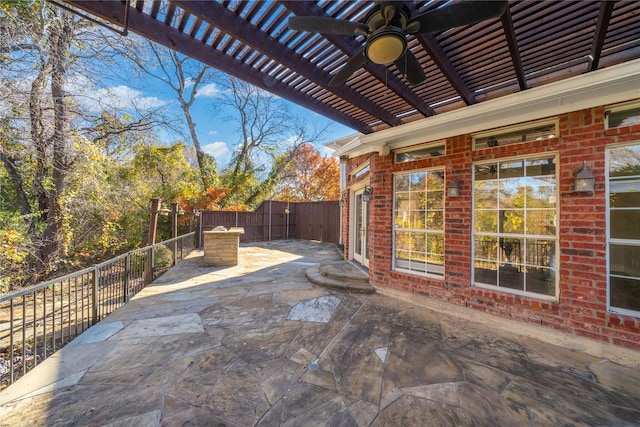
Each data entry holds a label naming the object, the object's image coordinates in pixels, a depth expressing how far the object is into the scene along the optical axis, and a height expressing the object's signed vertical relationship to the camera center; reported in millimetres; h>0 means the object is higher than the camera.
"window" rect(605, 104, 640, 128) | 2668 +1118
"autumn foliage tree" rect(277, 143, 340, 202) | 19906 +2821
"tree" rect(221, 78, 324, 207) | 16422 +5340
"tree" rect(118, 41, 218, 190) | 14352 +7745
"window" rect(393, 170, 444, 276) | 4152 -101
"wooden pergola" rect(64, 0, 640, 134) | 2084 +1685
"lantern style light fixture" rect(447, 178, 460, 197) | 3727 +438
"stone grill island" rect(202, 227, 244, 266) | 6922 -916
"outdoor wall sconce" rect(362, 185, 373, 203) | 5022 +454
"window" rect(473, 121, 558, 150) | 3164 +1114
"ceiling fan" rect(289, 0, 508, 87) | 1716 +1426
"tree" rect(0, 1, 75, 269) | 5027 +2111
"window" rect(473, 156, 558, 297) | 3203 -119
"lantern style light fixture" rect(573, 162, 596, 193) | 2777 +421
